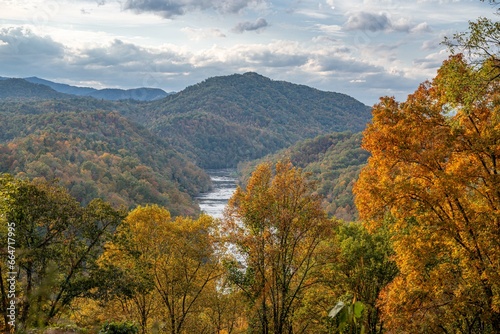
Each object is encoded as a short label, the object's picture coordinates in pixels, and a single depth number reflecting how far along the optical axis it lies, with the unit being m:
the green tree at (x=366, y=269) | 24.92
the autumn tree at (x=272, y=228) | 21.69
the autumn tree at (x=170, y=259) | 28.34
